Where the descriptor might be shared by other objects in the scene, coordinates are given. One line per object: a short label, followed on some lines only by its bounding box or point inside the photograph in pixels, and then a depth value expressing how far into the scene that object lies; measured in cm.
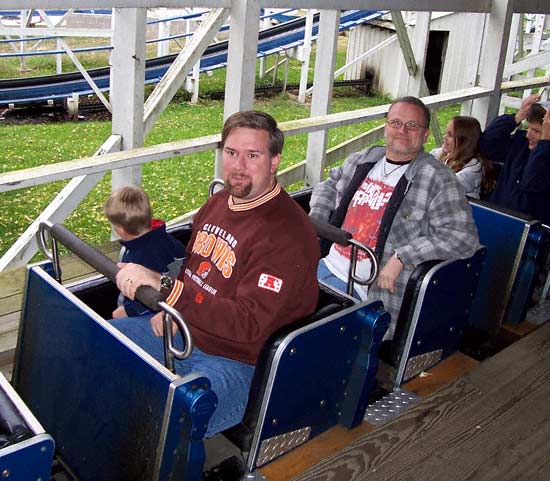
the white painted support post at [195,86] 1195
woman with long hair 331
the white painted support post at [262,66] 1424
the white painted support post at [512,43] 763
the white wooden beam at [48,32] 877
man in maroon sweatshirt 184
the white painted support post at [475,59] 555
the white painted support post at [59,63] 1195
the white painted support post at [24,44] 1036
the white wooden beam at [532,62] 643
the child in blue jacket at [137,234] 223
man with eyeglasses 242
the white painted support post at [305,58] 1151
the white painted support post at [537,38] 1018
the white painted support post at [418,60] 568
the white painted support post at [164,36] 1338
